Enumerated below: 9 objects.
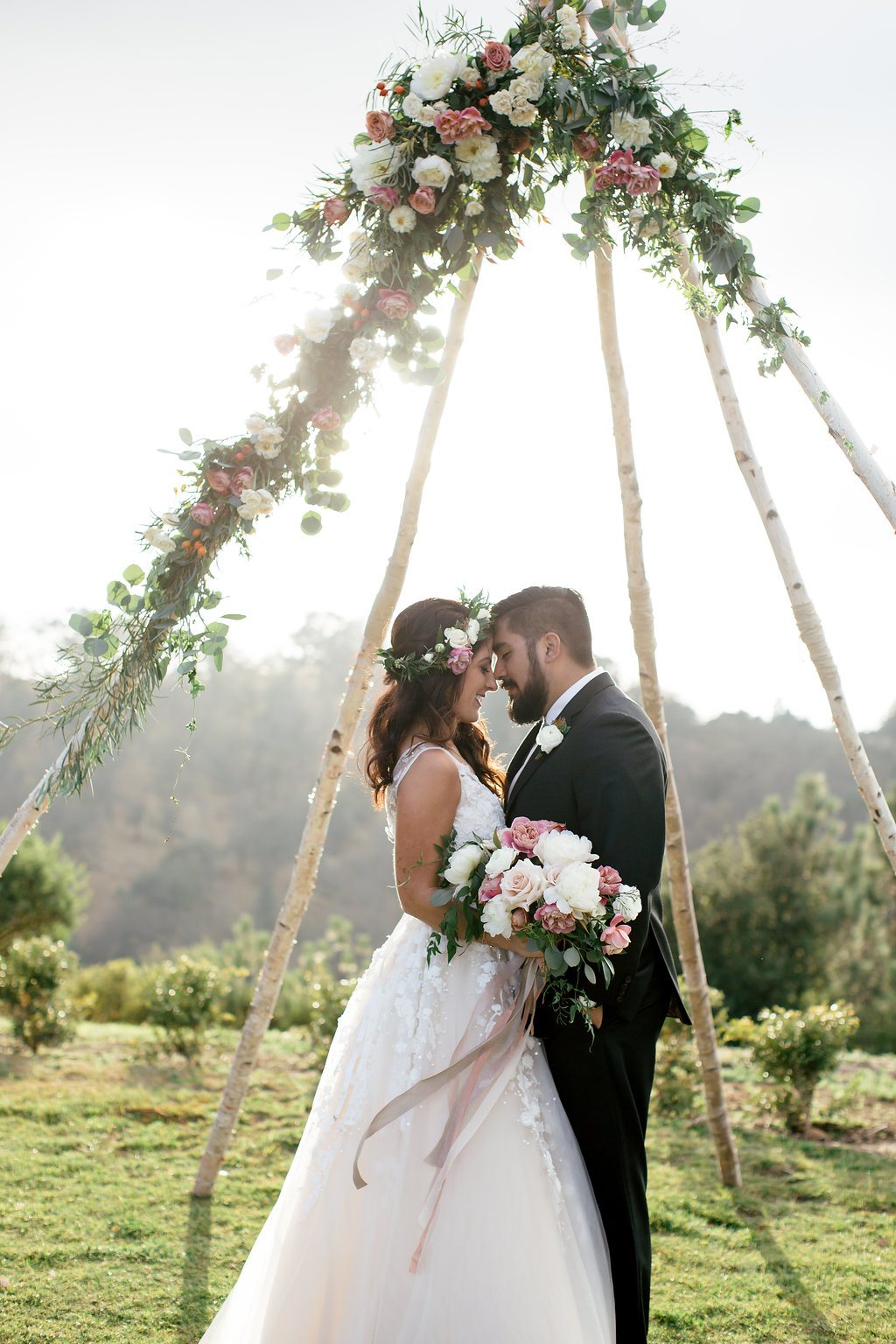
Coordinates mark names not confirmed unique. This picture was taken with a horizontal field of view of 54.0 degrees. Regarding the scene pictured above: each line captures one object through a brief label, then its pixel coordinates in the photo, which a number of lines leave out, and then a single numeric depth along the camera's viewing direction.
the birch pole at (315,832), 4.61
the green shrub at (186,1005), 7.76
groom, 2.73
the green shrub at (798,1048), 6.30
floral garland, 3.15
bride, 2.54
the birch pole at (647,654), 4.80
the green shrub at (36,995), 8.15
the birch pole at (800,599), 3.44
